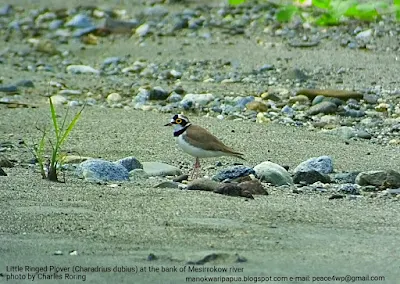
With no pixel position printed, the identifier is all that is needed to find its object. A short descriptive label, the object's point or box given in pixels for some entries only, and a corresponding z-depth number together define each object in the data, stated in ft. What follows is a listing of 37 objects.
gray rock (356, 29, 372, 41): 82.28
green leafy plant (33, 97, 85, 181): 41.96
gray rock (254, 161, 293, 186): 45.09
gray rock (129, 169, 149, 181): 45.50
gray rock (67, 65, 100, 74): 82.58
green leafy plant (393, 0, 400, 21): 86.48
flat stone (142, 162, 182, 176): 47.16
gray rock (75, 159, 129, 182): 44.86
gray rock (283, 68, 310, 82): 73.10
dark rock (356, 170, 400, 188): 43.98
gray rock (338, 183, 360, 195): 43.24
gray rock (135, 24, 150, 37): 94.03
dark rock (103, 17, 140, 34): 96.48
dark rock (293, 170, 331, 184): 45.39
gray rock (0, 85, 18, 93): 73.15
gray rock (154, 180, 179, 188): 42.86
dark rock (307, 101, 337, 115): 63.57
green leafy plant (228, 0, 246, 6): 98.99
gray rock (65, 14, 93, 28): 100.68
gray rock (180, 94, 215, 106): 67.26
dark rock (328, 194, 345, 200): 41.88
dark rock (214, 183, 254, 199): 40.48
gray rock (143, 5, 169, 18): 100.64
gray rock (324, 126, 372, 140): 57.36
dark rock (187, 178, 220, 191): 41.62
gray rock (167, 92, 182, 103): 69.00
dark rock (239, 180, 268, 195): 41.55
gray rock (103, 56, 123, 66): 85.15
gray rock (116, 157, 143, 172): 47.01
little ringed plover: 47.50
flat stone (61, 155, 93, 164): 49.42
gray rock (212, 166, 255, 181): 45.06
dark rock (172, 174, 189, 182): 45.41
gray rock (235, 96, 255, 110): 65.62
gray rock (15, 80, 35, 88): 75.18
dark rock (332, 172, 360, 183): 46.04
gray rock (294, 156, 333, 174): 47.75
